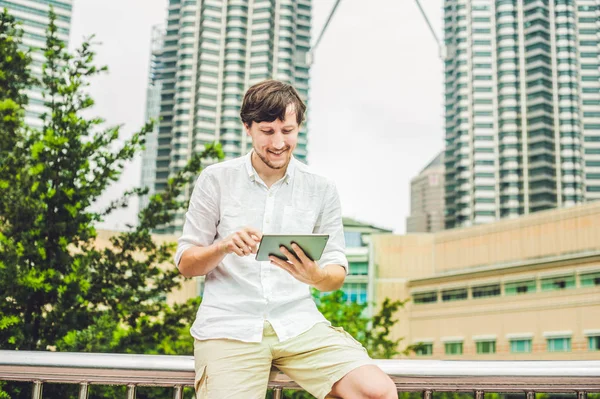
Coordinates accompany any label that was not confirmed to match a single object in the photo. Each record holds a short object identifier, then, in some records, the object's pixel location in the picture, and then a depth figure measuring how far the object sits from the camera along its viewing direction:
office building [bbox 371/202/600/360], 37.62
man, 1.91
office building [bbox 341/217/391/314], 50.94
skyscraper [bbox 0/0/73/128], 55.03
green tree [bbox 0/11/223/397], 4.52
